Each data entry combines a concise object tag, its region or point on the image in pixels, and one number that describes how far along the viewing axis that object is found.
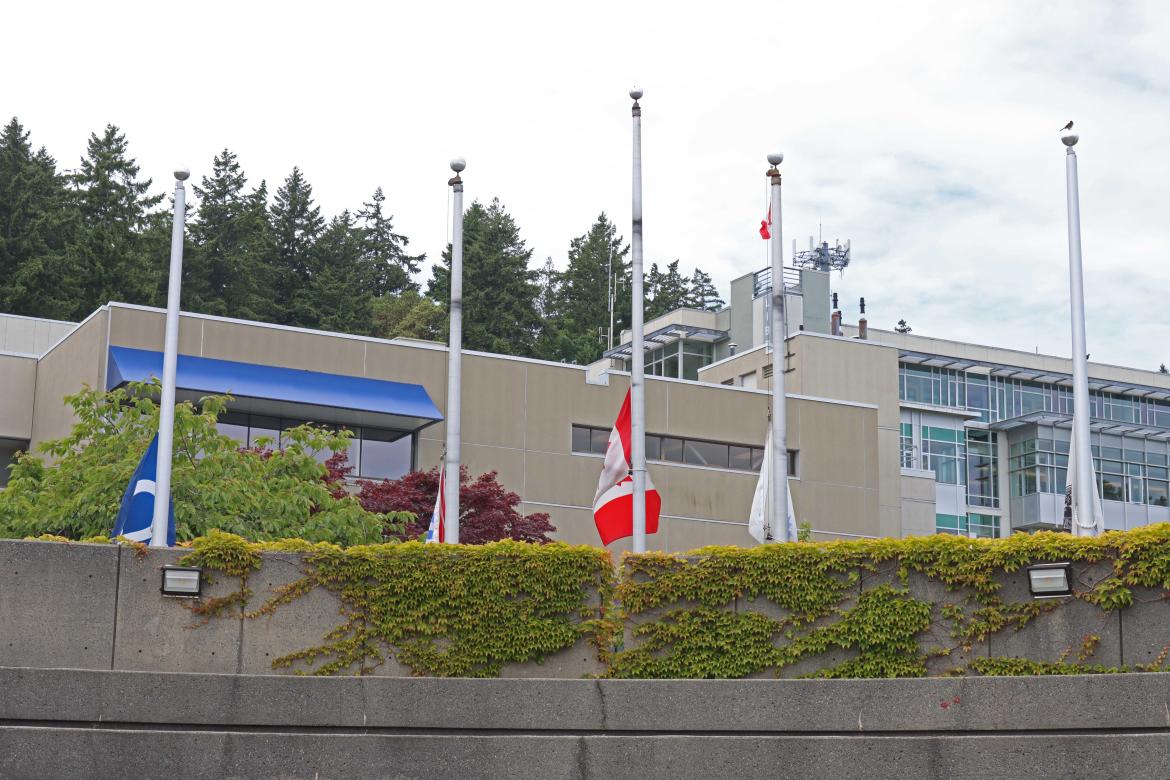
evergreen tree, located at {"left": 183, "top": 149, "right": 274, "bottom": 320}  78.88
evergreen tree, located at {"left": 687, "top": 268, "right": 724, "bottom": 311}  111.00
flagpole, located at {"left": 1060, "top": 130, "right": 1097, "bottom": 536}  18.88
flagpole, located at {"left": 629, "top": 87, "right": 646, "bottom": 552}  20.72
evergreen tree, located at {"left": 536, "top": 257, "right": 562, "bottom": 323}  105.06
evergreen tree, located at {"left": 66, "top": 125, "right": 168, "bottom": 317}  70.75
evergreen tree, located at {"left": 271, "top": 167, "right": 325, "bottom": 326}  87.75
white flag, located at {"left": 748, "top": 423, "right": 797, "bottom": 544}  24.27
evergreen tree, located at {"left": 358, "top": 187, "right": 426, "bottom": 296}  103.38
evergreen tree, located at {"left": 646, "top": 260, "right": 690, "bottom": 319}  104.12
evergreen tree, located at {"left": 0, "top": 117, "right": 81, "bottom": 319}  69.62
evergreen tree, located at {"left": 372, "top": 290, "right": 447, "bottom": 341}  85.62
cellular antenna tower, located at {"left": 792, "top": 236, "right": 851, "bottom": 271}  73.38
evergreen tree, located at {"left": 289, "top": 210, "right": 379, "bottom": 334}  83.19
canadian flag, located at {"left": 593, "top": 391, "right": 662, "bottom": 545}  22.03
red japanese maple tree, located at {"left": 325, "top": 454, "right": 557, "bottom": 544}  34.66
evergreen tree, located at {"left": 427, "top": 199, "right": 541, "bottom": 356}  87.31
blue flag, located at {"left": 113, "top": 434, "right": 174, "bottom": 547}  19.25
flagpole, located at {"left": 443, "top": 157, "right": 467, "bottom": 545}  22.48
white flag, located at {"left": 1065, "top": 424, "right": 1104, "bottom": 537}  18.69
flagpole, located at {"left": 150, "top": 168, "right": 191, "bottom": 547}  18.31
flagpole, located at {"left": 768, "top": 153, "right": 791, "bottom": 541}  20.73
